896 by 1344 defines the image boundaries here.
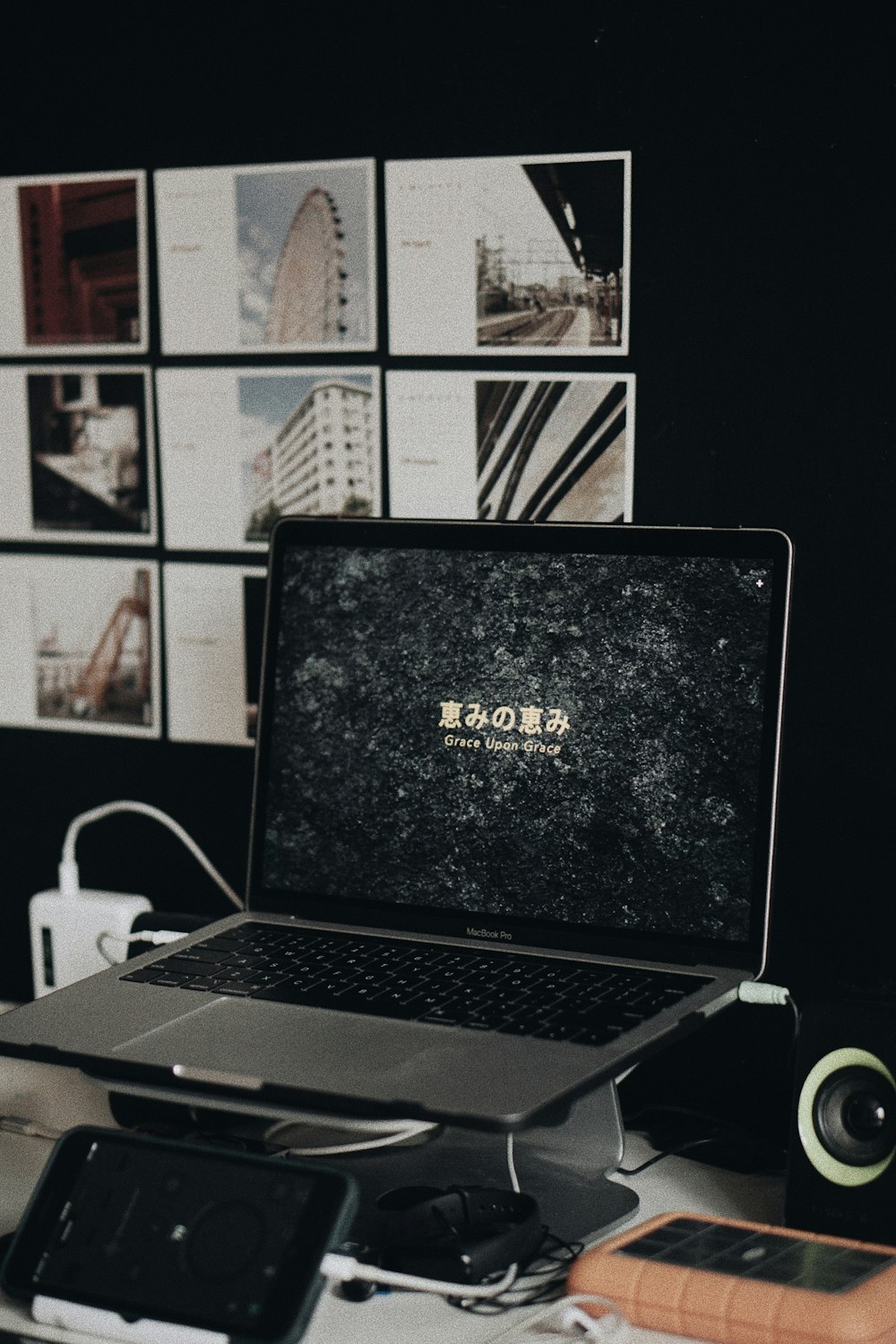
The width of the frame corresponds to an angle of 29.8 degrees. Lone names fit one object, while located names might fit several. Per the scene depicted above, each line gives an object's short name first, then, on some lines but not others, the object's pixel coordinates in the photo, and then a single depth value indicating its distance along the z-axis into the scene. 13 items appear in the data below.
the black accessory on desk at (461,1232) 1.00
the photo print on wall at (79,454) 1.53
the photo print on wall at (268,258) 1.41
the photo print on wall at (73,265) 1.50
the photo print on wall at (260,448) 1.43
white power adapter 1.47
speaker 1.07
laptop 1.07
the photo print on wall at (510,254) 1.31
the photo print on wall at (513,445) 1.33
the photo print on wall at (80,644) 1.56
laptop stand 1.09
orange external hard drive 0.93
